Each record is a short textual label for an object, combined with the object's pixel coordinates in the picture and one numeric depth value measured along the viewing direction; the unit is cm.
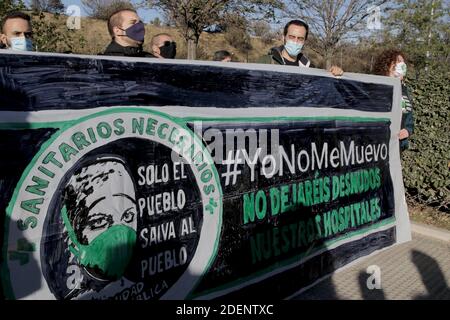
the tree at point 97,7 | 3353
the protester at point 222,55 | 708
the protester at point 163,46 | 531
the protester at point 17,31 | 357
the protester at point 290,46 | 420
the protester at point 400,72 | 505
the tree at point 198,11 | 1480
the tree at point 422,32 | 1612
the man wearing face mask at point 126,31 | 339
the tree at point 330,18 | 1681
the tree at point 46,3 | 1032
